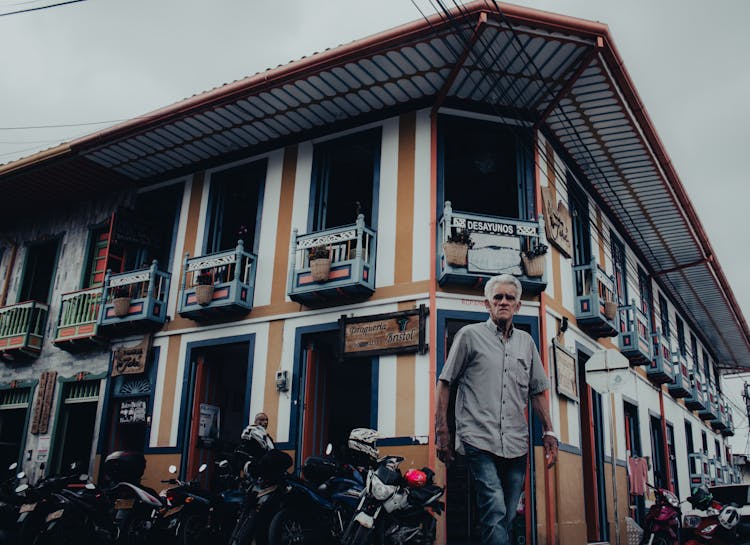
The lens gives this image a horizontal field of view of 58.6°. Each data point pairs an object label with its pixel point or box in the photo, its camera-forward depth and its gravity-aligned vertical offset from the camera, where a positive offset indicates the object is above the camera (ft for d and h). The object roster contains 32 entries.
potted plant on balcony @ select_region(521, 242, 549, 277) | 35.50 +10.79
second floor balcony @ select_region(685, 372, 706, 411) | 70.02 +8.51
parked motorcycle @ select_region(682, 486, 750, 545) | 30.58 -2.17
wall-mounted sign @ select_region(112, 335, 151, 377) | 44.42 +6.27
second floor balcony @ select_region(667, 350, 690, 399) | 62.80 +9.03
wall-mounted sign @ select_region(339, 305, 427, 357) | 34.60 +6.74
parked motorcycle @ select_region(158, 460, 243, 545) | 28.37 -2.24
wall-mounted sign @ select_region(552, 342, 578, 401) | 36.52 +5.46
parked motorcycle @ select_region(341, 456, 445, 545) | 18.76 -1.29
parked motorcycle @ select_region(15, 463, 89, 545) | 28.25 -2.34
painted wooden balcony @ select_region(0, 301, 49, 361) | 51.26 +8.96
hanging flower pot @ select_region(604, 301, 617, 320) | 43.38 +10.31
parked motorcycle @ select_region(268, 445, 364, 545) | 24.62 -1.75
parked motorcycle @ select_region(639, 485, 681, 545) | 32.68 -2.23
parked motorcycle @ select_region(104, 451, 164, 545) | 28.35 -2.27
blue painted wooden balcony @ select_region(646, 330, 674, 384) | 55.93 +9.08
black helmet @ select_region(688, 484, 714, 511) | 33.17 -1.01
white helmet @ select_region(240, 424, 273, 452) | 26.86 +0.85
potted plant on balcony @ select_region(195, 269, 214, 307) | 41.09 +9.99
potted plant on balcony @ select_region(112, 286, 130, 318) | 44.47 +9.57
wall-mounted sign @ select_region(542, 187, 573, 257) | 39.01 +14.47
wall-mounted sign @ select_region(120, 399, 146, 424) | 43.91 +2.82
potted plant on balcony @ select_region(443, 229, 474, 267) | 34.55 +10.98
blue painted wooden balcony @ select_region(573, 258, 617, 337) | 41.22 +10.43
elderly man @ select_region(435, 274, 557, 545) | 14.02 +1.41
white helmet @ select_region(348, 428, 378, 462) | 24.67 +0.77
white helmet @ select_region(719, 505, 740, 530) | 30.66 -1.70
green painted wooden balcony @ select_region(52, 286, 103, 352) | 47.19 +9.24
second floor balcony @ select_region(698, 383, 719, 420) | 78.54 +8.48
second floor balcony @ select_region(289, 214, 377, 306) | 36.35 +10.52
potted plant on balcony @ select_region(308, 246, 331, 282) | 36.68 +10.43
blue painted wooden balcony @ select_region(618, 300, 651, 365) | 48.11 +9.73
